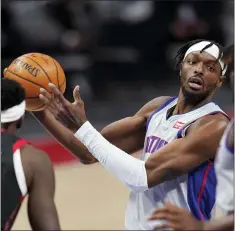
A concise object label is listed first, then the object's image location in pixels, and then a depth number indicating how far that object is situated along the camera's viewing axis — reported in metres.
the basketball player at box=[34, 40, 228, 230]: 9.85
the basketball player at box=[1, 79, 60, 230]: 9.96
